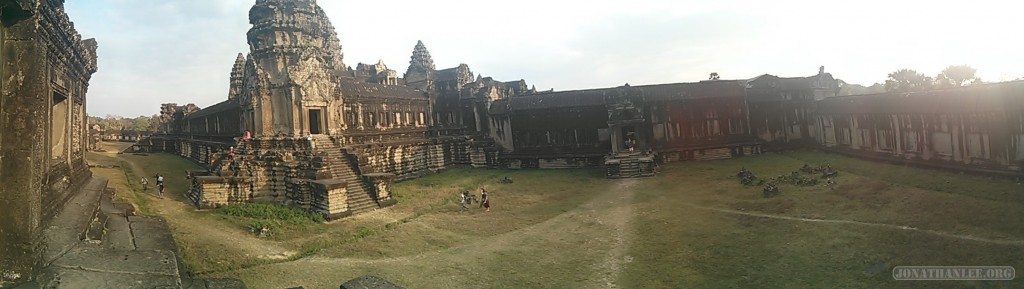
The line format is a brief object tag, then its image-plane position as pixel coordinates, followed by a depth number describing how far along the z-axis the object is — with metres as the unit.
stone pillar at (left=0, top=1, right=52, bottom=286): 6.34
